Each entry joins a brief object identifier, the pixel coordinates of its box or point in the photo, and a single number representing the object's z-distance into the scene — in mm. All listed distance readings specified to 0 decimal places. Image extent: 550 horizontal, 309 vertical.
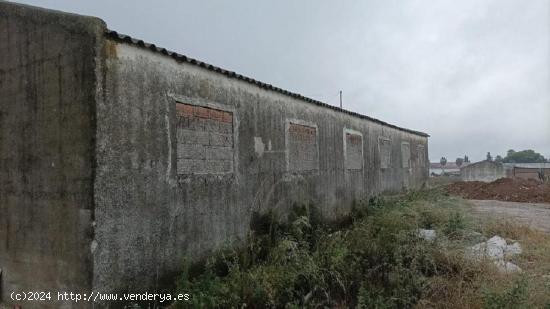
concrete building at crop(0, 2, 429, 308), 3809
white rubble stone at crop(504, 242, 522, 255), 5922
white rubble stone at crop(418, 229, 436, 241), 6286
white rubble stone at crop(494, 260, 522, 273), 4778
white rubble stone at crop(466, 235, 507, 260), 5105
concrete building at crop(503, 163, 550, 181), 37909
